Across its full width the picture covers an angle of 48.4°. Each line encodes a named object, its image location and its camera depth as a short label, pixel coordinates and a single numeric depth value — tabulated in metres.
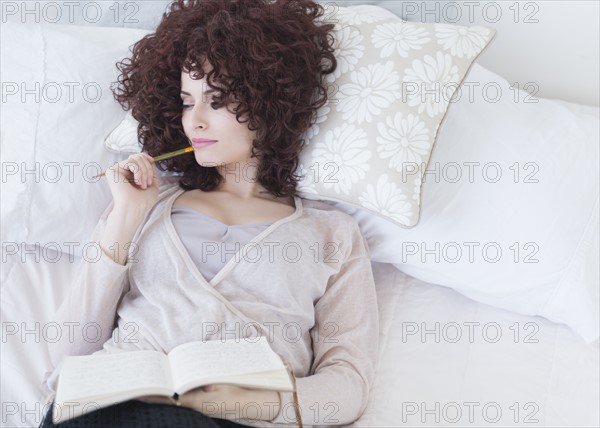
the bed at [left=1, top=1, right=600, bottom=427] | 1.16
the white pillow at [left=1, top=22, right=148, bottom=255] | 1.22
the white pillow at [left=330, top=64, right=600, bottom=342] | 1.24
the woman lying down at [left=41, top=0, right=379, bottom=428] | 1.08
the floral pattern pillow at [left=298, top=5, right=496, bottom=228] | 1.18
